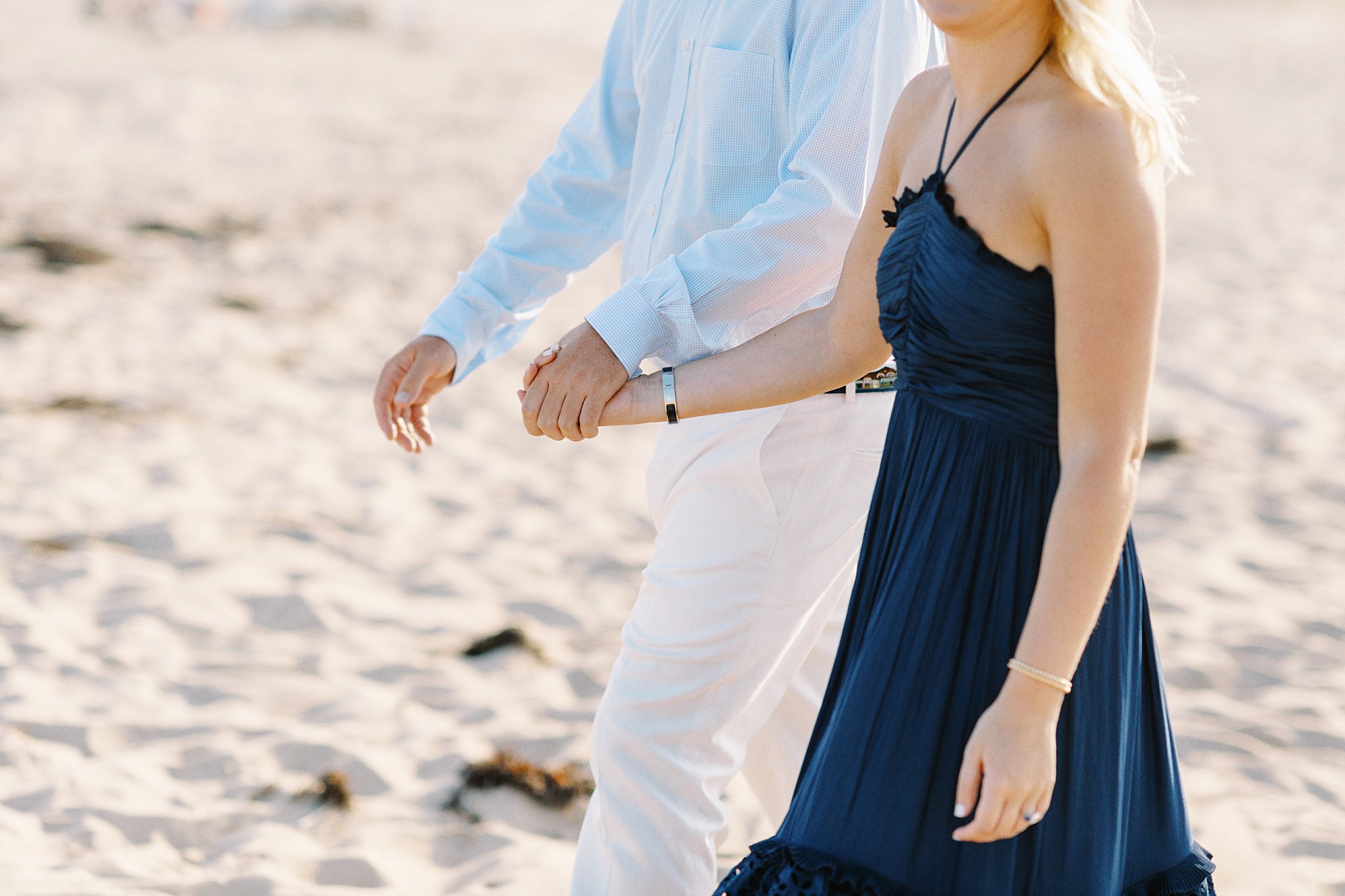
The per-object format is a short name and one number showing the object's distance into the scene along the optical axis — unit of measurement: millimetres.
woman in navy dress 4118
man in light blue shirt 4730
